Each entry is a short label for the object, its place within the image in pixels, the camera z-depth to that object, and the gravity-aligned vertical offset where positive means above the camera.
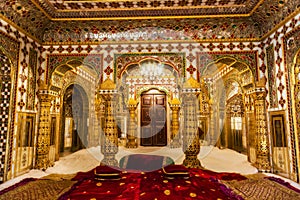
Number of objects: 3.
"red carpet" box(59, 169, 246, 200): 2.79 -1.09
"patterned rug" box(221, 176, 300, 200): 3.17 -1.26
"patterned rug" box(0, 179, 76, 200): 3.02 -1.20
